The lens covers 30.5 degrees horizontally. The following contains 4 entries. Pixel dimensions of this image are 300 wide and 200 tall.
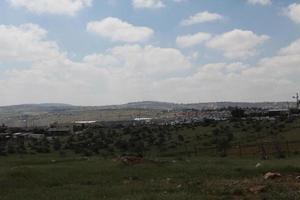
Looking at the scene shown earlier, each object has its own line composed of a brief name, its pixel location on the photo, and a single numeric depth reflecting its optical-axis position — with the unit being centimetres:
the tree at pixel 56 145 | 8306
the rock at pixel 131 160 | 3241
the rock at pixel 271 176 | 2575
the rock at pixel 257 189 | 2087
